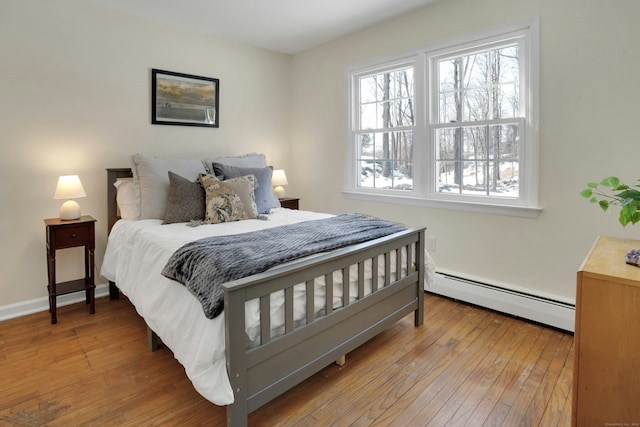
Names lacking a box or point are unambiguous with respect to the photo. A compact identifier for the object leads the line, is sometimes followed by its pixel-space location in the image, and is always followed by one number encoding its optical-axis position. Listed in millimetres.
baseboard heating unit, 2484
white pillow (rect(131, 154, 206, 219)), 2793
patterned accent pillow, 2836
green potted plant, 1321
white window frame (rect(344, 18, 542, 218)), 2551
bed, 1475
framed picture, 3338
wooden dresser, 1200
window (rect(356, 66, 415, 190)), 3363
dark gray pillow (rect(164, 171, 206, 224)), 2705
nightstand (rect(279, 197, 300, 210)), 3891
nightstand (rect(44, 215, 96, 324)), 2624
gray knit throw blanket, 1566
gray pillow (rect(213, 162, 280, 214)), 3123
